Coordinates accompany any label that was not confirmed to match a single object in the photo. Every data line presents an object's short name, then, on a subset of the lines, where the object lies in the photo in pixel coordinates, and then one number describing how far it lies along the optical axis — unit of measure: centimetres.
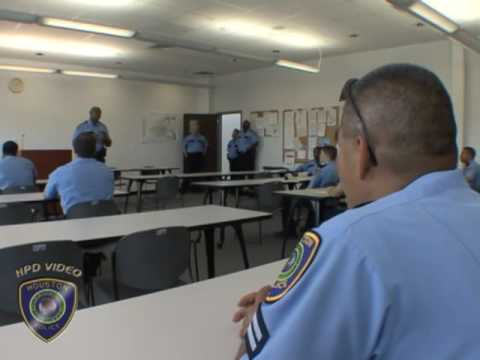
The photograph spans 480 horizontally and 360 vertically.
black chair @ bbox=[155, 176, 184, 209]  687
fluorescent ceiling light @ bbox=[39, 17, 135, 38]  513
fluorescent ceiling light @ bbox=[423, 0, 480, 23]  524
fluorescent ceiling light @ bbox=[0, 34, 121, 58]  769
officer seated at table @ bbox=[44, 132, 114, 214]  352
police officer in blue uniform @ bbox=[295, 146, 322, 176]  664
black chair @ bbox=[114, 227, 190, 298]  224
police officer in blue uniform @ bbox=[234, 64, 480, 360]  58
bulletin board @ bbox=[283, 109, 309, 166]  979
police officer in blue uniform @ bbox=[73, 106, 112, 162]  870
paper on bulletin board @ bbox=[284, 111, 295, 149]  1005
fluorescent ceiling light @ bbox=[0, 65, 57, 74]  869
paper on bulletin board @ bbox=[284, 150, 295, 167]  1007
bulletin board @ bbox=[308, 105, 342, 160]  923
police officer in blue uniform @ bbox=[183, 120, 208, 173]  1135
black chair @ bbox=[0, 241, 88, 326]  188
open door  1180
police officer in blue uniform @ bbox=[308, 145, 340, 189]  534
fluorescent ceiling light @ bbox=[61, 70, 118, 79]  891
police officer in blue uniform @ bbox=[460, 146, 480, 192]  570
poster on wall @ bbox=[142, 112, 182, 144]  1130
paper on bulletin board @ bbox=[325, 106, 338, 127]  920
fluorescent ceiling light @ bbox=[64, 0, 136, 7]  561
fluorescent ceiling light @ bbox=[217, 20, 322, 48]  671
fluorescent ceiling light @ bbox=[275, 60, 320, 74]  771
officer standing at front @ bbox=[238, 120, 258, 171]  1070
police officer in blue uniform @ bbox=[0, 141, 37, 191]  500
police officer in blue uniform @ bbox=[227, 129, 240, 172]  1080
